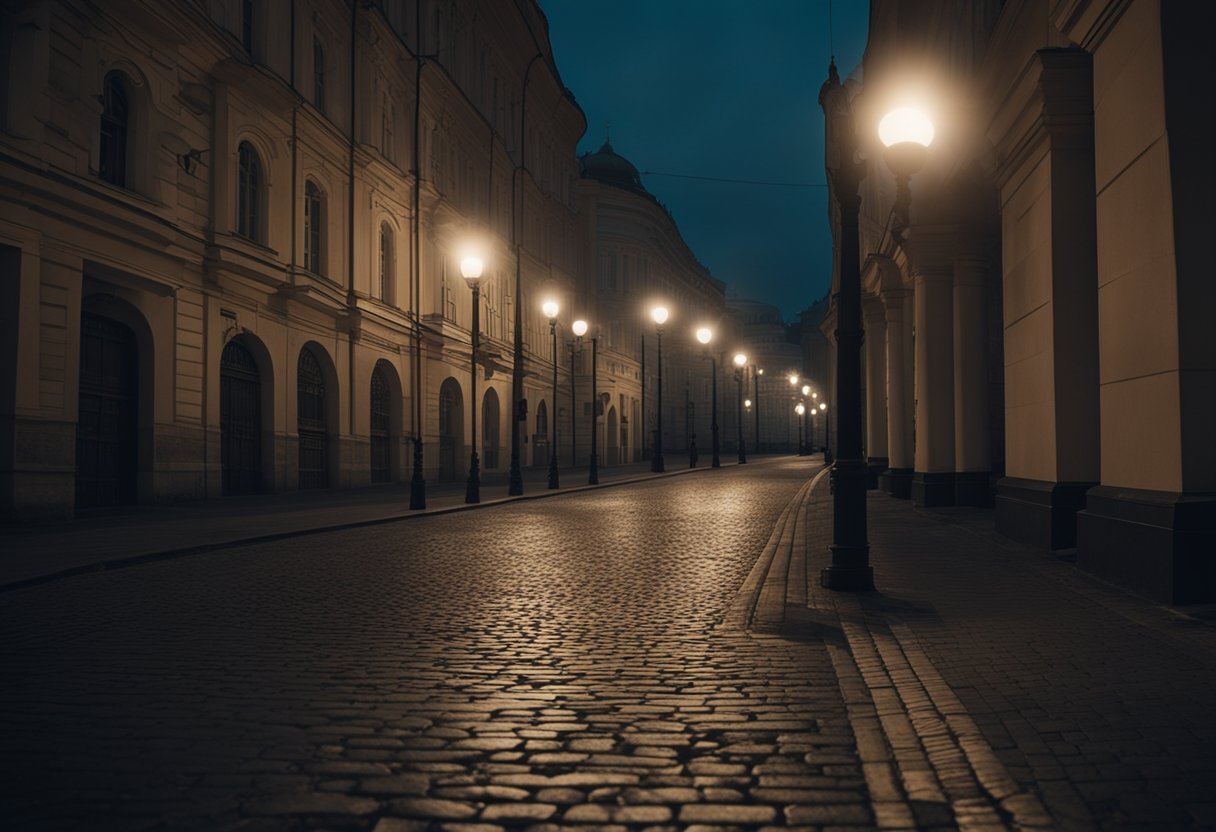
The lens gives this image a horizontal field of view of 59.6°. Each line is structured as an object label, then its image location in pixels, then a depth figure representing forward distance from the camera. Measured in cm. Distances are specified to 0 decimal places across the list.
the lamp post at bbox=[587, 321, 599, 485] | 3229
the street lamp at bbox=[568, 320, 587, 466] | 5375
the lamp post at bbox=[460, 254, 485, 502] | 2241
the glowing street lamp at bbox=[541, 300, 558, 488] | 2881
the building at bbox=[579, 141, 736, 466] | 6159
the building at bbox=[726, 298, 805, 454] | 11550
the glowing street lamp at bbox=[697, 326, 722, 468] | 4261
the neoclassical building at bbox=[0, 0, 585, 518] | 1681
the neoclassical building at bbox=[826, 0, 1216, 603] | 754
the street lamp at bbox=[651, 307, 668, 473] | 3791
